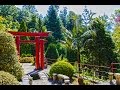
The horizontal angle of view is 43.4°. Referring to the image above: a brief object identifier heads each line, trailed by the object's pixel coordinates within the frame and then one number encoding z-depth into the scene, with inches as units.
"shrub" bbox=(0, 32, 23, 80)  155.6
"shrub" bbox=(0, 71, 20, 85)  132.8
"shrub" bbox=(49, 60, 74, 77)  174.1
